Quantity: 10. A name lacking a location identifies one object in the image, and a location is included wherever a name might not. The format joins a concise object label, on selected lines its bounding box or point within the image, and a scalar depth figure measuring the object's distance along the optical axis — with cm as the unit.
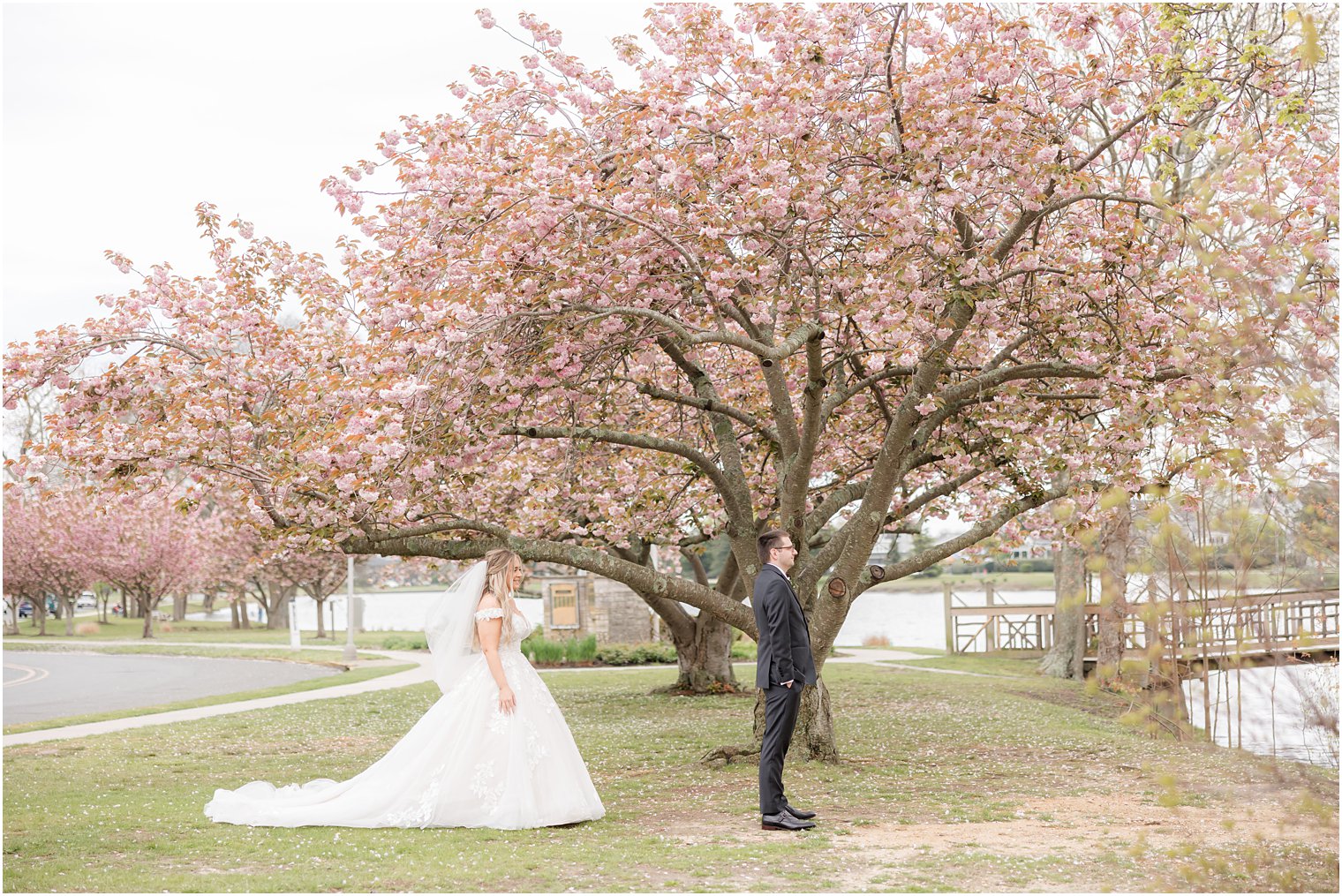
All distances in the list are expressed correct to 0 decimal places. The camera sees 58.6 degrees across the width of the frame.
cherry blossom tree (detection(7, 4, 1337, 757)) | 859
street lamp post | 2633
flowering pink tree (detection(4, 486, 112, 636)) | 4119
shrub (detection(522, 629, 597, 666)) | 2534
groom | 759
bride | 778
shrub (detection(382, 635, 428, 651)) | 3409
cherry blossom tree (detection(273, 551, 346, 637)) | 3800
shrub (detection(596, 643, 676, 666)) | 2602
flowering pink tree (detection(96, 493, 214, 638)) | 4094
